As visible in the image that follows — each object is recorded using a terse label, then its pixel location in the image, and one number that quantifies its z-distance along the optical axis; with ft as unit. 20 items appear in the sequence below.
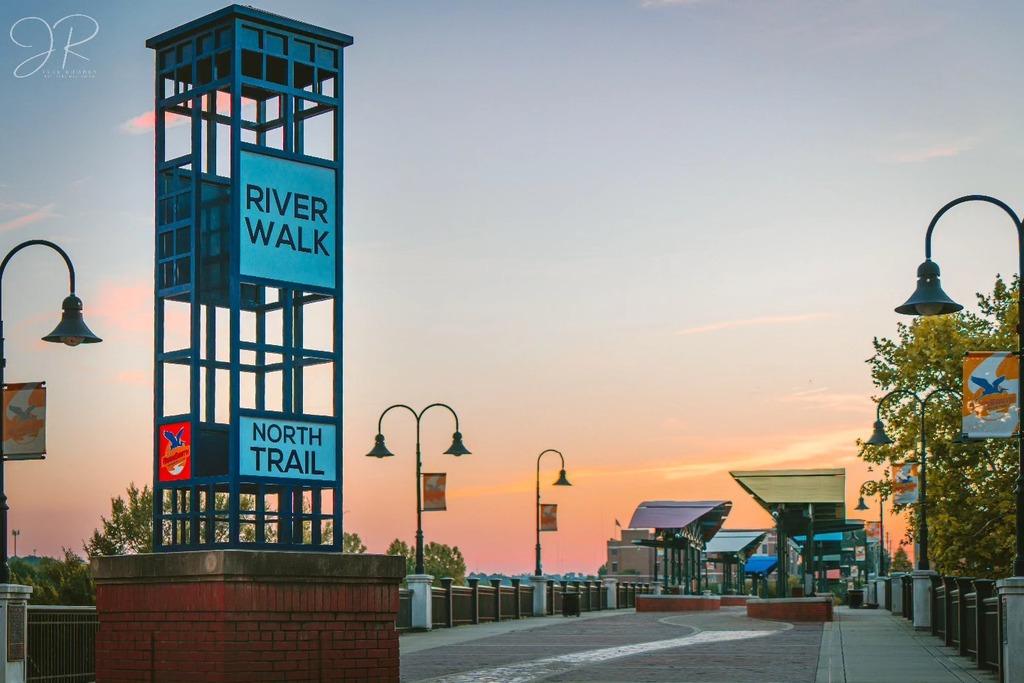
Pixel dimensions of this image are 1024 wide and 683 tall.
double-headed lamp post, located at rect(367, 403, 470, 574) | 132.05
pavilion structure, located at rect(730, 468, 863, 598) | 147.84
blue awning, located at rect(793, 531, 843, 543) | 275.59
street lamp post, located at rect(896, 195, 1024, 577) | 58.95
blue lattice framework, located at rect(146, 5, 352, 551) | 39.88
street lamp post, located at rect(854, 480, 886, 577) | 158.10
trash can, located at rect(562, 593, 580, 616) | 163.94
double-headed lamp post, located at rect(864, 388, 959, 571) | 132.16
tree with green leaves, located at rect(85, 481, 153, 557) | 306.96
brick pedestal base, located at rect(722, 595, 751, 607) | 234.79
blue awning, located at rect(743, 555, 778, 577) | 356.38
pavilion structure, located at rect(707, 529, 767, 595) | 284.41
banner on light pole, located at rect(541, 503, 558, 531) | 177.37
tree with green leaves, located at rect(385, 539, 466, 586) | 530.22
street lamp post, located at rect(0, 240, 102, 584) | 57.82
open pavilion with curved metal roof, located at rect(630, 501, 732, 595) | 196.54
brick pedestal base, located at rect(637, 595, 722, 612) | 185.37
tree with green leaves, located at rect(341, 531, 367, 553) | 500.33
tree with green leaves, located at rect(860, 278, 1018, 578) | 143.95
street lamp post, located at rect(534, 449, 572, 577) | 183.93
